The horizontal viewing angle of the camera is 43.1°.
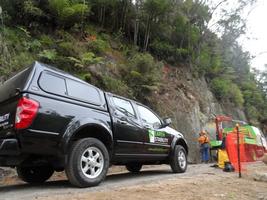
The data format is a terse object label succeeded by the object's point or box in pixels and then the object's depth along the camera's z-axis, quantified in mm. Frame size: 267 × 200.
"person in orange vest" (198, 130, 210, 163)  15500
